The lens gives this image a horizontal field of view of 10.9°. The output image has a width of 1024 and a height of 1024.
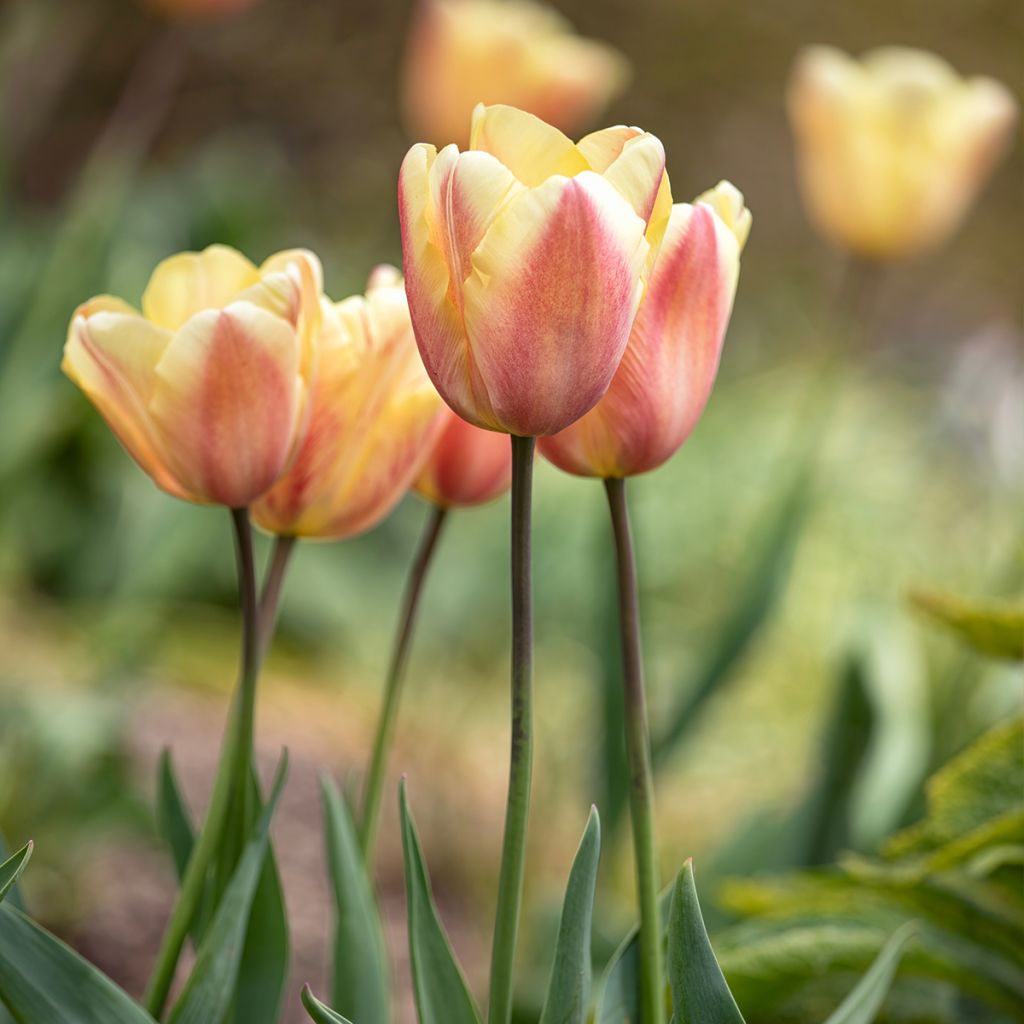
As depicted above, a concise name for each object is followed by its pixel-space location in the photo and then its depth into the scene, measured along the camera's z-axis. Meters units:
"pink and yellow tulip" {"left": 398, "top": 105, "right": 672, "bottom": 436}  1.00
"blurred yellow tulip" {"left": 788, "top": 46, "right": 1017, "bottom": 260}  1.73
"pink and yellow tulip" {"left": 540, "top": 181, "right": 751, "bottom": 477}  1.03
